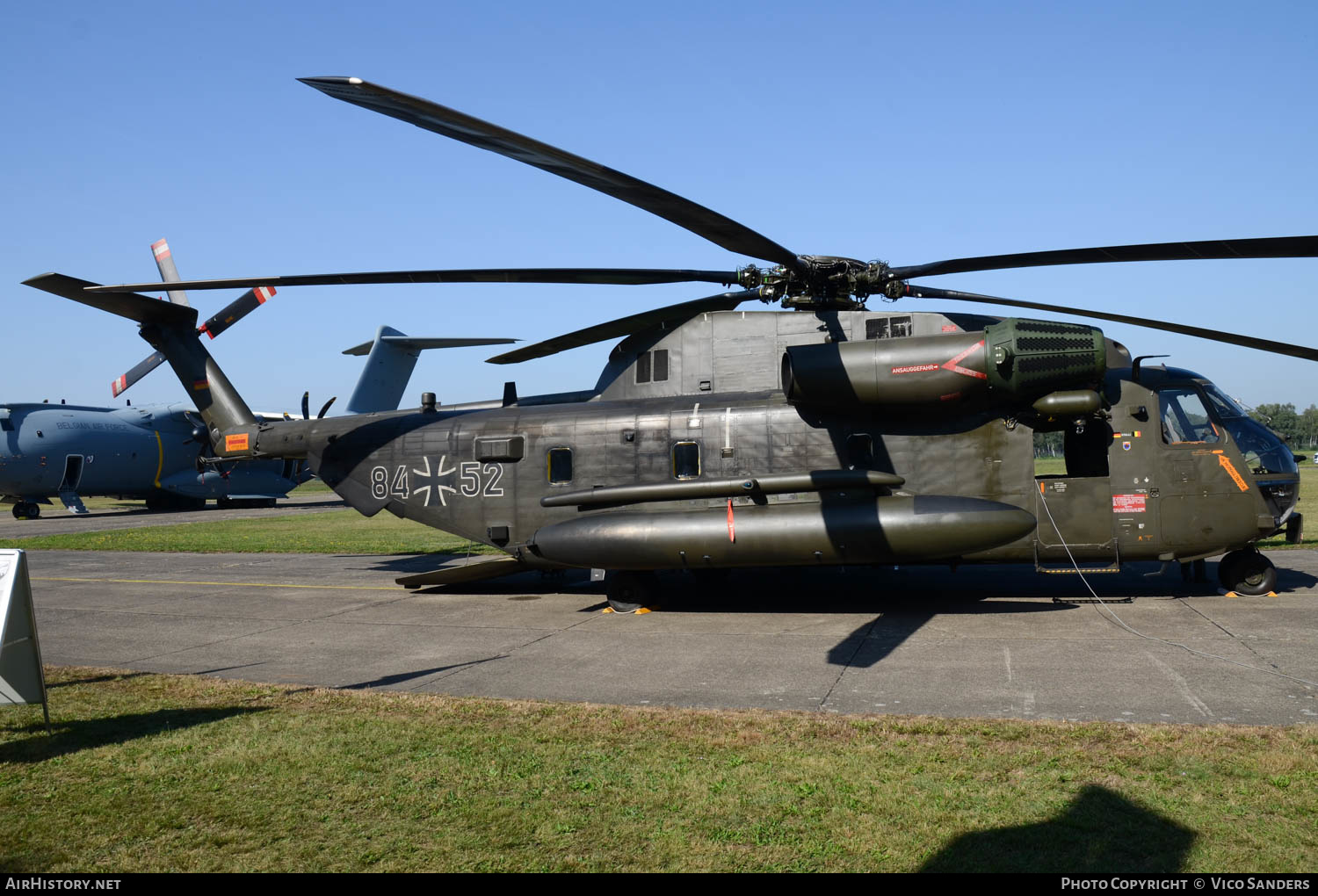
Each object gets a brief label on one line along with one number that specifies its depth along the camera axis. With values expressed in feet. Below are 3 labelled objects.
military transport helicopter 37.17
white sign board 22.13
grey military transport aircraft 110.52
